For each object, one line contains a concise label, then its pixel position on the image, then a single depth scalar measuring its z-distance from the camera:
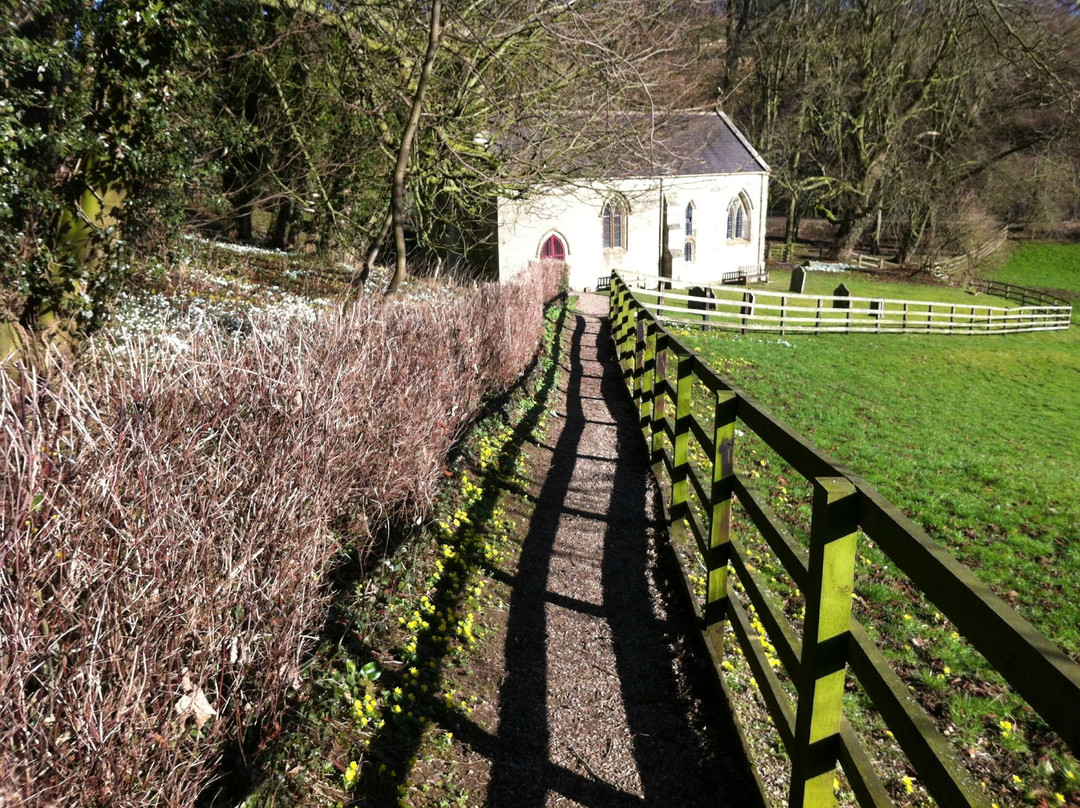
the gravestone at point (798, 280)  32.56
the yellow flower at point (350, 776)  3.03
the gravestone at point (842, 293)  25.97
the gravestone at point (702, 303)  22.02
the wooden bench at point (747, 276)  40.94
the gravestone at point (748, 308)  21.84
